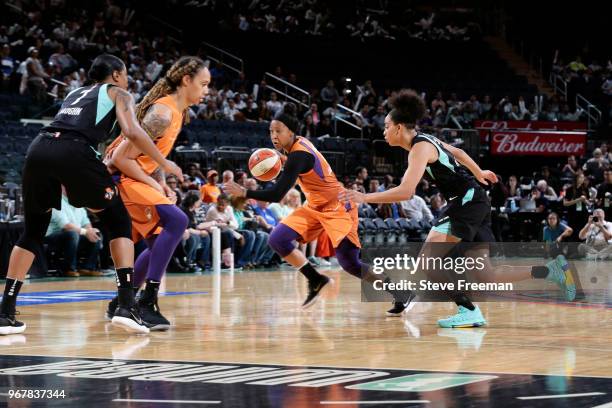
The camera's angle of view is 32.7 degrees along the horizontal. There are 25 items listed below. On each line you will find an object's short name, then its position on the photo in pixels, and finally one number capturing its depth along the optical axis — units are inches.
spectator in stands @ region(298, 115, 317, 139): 911.0
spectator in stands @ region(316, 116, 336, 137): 935.4
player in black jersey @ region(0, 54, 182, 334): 251.1
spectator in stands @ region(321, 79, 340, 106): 1027.3
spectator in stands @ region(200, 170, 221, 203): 636.7
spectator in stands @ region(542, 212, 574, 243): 748.6
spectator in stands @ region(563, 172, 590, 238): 807.1
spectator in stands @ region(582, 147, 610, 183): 895.1
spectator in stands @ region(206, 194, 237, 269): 617.0
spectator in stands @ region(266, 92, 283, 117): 930.1
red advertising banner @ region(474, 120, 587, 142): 981.2
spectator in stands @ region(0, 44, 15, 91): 746.8
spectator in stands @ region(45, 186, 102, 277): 518.9
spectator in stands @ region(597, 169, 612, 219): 789.2
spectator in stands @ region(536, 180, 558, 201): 852.0
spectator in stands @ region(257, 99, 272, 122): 914.1
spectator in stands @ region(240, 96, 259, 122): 904.3
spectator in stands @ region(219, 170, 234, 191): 601.9
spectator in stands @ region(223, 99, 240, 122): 870.4
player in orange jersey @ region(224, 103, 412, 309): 308.8
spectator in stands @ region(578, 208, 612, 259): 733.3
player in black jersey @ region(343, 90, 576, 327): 283.0
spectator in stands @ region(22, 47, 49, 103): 735.1
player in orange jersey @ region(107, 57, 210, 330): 274.5
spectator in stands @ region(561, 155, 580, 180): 929.5
